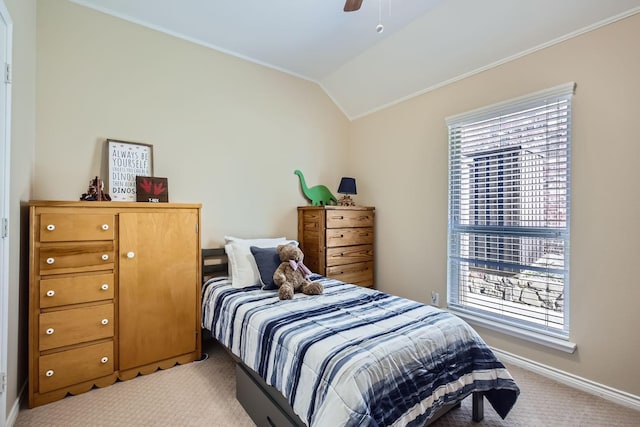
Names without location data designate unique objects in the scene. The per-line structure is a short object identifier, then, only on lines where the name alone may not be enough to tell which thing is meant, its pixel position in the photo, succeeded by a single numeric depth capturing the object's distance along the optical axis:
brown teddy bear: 2.25
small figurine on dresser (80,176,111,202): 2.21
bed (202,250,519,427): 1.26
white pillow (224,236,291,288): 2.56
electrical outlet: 3.04
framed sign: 2.46
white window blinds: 2.26
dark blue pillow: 2.47
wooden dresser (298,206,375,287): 3.27
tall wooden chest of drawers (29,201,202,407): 1.89
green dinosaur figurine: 3.66
